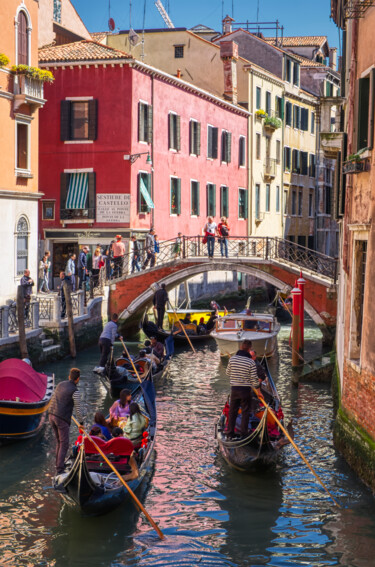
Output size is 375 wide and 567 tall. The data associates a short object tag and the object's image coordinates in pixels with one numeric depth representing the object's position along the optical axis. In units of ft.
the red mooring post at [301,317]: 53.62
